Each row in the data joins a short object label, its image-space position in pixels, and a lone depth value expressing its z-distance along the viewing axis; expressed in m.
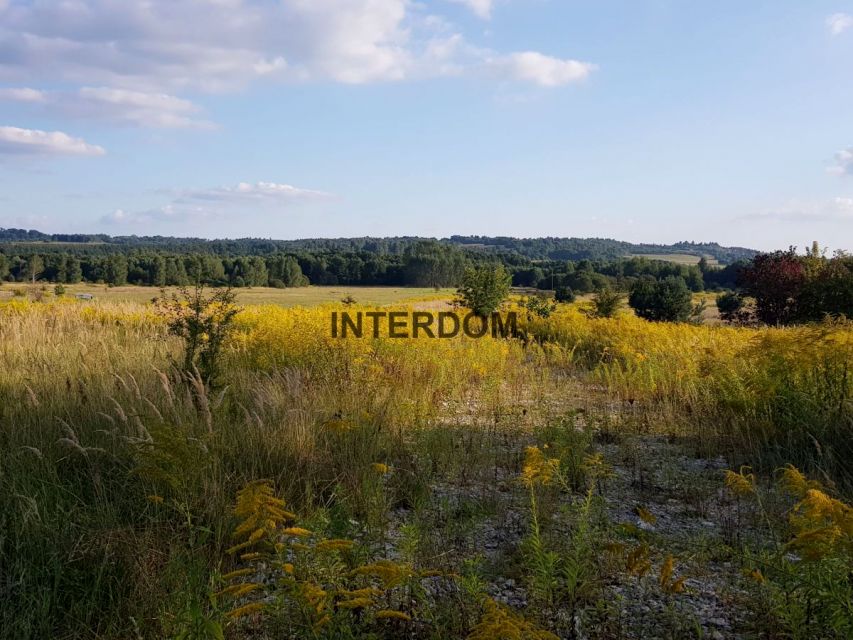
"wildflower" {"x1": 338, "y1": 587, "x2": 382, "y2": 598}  1.82
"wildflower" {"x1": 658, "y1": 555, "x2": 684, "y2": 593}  2.06
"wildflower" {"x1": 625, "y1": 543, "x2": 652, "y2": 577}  2.21
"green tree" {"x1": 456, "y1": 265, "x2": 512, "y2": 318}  16.73
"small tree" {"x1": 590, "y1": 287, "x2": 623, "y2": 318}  18.88
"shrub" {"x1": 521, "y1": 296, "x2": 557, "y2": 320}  17.06
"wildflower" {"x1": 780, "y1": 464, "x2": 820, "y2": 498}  2.38
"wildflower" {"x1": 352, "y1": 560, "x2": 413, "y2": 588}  1.73
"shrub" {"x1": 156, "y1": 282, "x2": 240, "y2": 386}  5.45
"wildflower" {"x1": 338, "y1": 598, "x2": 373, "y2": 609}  1.77
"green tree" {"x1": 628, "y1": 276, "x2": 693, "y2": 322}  24.14
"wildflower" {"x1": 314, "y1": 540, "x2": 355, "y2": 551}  1.87
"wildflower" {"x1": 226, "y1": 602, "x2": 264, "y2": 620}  1.68
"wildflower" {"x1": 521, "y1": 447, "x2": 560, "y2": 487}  2.88
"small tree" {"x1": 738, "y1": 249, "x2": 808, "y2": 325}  15.20
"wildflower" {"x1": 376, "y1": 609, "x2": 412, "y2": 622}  1.70
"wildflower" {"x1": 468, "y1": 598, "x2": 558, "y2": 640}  1.49
